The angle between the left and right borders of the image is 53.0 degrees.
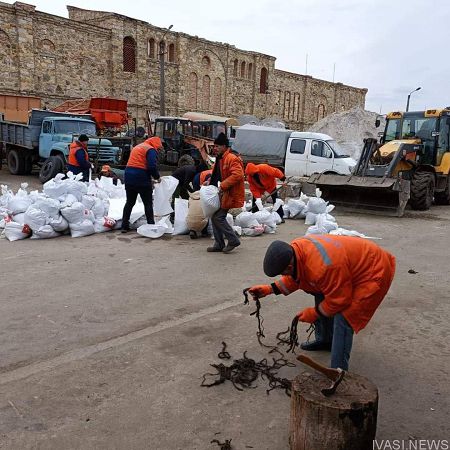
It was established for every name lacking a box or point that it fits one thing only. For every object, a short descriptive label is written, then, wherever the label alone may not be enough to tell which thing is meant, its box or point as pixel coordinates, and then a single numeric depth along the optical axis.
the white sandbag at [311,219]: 8.05
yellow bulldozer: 9.41
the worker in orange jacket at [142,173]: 6.56
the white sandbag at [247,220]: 7.10
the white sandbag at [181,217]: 6.85
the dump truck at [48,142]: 13.17
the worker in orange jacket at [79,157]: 8.93
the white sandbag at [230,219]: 6.62
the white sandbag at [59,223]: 6.51
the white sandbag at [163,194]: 6.90
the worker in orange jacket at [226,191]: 5.62
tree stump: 1.98
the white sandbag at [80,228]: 6.64
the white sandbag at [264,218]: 7.20
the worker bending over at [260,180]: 7.67
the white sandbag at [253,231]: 7.06
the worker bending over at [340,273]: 2.35
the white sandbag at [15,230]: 6.41
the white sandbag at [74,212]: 6.59
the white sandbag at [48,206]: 6.48
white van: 13.73
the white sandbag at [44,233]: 6.43
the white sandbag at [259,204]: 7.50
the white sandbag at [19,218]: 6.58
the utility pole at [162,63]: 21.36
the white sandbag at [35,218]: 6.39
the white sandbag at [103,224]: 6.94
